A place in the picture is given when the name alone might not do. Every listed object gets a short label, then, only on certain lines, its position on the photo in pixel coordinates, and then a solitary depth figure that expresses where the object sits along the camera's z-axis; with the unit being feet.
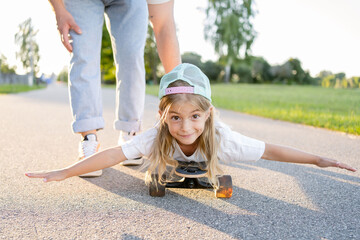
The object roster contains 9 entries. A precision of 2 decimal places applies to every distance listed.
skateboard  5.73
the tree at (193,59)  127.85
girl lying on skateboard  5.68
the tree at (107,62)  103.37
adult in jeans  7.13
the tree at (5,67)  120.69
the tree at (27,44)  99.76
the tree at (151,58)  110.63
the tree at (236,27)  87.04
